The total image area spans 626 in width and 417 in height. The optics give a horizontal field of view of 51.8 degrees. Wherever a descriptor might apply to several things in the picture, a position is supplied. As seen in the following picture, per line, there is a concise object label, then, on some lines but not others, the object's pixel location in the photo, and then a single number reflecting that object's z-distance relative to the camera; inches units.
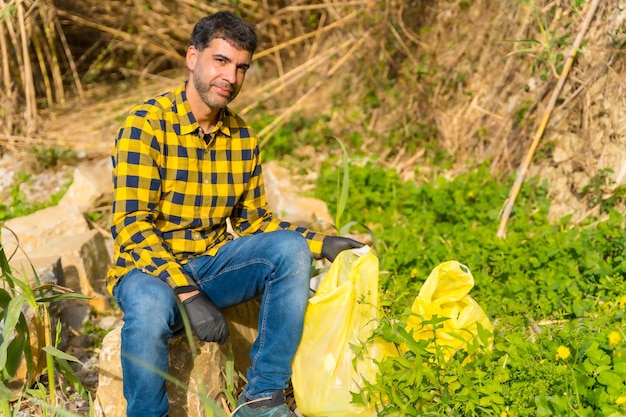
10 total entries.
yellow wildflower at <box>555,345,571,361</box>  81.1
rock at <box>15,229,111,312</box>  137.6
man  82.4
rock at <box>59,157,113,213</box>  175.9
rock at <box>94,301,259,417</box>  91.0
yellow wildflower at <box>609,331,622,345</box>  81.1
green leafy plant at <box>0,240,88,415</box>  81.4
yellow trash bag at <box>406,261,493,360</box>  91.0
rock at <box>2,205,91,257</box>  157.4
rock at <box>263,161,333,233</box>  159.2
